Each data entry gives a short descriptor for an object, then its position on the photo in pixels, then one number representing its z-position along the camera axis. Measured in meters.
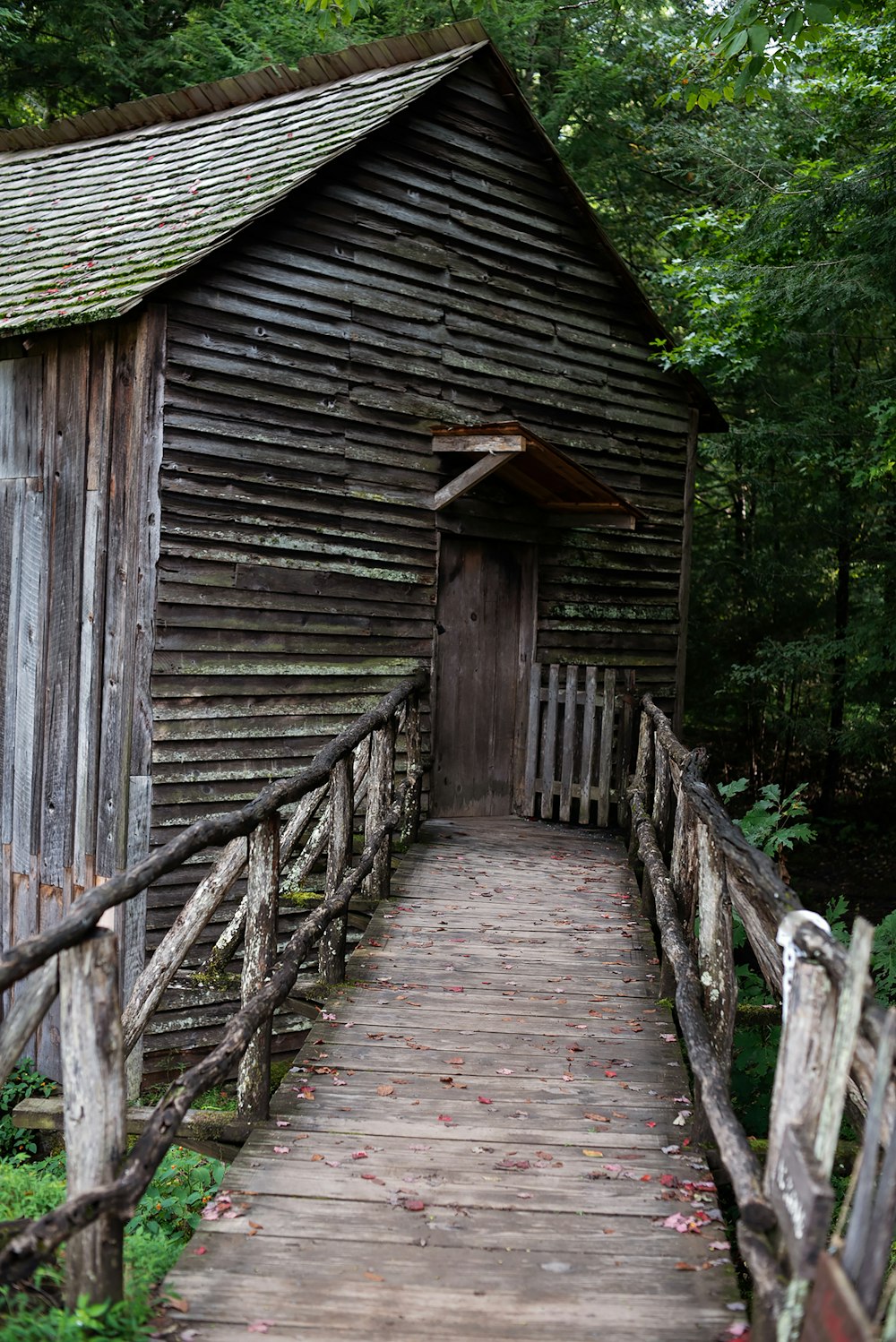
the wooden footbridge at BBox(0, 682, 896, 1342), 2.75
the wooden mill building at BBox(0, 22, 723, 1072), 8.06
